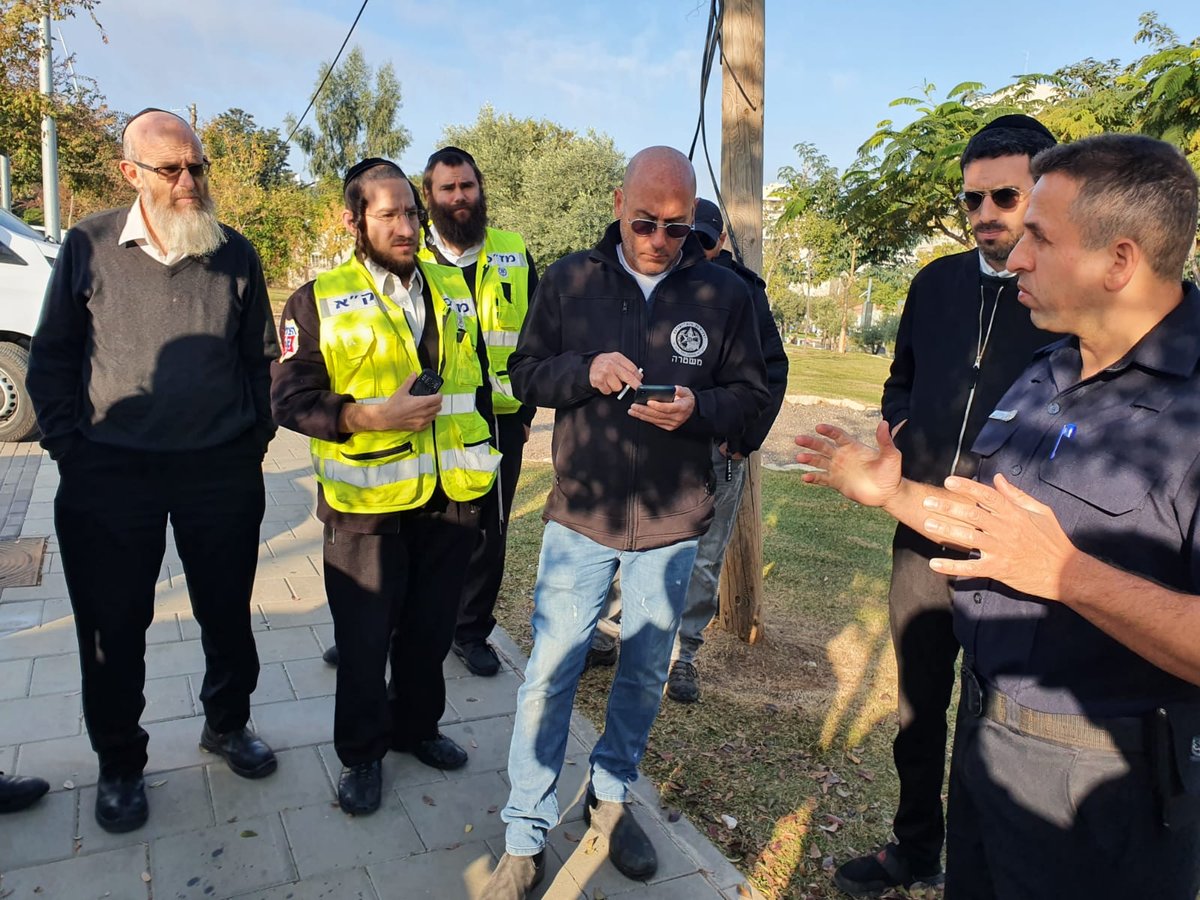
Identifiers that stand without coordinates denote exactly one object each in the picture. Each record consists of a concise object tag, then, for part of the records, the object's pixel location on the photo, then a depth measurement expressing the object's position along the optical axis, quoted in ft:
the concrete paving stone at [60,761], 10.50
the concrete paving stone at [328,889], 8.69
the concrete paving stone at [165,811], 9.39
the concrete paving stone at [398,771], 10.79
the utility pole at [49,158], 45.88
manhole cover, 16.98
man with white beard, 9.39
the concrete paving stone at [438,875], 8.85
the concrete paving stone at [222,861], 8.77
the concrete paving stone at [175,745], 10.91
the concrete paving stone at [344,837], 9.25
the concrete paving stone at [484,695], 12.89
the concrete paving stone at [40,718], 11.40
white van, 27.40
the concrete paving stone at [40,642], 13.83
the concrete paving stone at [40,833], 9.02
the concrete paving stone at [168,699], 12.12
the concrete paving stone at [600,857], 9.17
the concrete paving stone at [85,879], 8.54
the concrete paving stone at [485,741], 11.37
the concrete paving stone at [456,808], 9.84
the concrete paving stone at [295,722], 11.69
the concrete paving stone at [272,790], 10.06
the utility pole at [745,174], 14.40
